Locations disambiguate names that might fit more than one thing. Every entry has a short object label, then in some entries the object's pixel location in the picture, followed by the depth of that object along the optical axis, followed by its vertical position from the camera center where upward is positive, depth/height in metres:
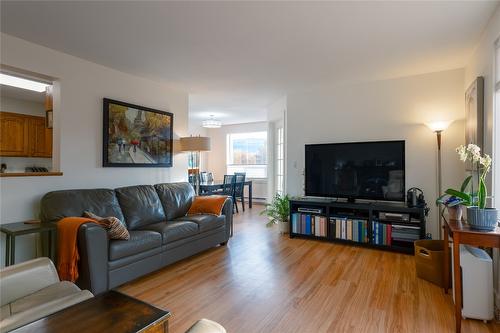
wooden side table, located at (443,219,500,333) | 1.82 -0.50
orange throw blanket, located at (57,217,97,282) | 2.22 -0.70
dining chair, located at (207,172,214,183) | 6.90 -0.27
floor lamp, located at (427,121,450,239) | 3.34 +0.31
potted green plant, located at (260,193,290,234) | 4.47 -0.75
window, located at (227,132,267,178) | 7.73 +0.41
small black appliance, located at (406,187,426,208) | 3.42 -0.39
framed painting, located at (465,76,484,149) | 2.50 +0.56
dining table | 5.84 -0.42
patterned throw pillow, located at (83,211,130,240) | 2.42 -0.54
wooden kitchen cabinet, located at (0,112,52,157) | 4.76 +0.57
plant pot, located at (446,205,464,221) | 2.22 -0.36
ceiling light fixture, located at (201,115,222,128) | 6.21 +1.00
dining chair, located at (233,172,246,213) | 6.55 -0.45
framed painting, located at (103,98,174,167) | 3.43 +0.44
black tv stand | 3.43 -0.75
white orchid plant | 1.92 -0.20
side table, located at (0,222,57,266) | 2.25 -0.54
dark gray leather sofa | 2.28 -0.67
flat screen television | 3.59 -0.03
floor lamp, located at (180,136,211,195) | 4.17 +0.36
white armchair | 1.31 -0.70
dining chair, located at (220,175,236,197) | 6.33 -0.43
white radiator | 1.96 -0.86
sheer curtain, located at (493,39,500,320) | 2.19 +0.22
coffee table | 1.12 -0.66
